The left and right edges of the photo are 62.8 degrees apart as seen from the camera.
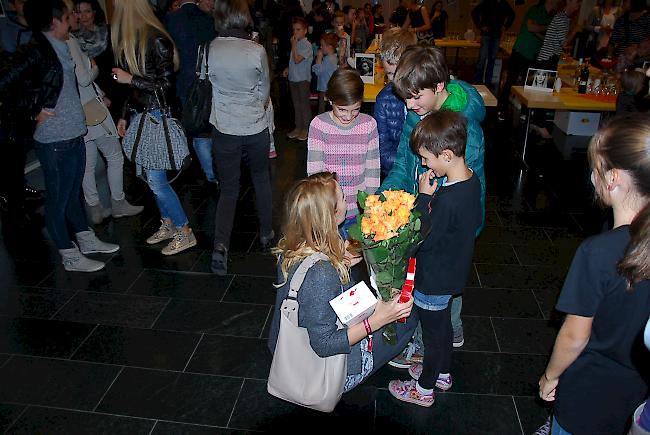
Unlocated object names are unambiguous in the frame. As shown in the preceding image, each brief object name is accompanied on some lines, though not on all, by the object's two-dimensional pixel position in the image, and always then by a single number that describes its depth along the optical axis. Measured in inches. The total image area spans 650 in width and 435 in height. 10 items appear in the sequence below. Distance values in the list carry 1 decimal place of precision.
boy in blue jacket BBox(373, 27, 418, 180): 111.0
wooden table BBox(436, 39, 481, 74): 414.0
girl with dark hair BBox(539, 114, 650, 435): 53.7
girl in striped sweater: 108.9
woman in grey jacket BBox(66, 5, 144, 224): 150.6
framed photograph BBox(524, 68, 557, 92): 218.1
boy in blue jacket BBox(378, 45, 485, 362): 88.7
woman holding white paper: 72.0
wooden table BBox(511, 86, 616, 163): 200.7
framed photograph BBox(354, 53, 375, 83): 217.2
